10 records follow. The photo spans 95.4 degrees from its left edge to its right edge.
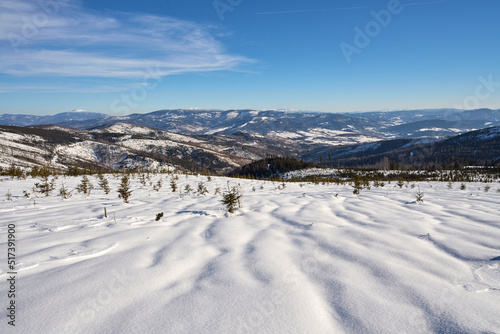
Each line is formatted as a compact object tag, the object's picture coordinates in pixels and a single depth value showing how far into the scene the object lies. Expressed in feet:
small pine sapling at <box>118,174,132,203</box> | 27.20
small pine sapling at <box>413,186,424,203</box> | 25.09
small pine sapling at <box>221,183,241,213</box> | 21.05
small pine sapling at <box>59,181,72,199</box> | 31.43
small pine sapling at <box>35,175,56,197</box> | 32.94
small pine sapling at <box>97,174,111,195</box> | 36.31
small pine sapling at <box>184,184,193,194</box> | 38.29
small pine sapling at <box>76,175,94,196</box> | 35.53
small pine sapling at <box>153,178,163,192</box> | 40.20
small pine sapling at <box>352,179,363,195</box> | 35.12
